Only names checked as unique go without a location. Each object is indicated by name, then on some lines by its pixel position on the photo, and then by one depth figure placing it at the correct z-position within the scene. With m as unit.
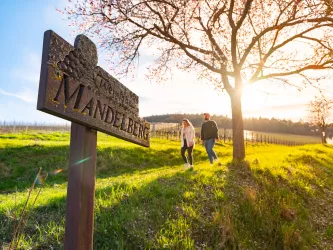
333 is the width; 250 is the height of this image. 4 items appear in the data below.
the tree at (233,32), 11.10
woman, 11.56
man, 11.81
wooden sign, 1.96
